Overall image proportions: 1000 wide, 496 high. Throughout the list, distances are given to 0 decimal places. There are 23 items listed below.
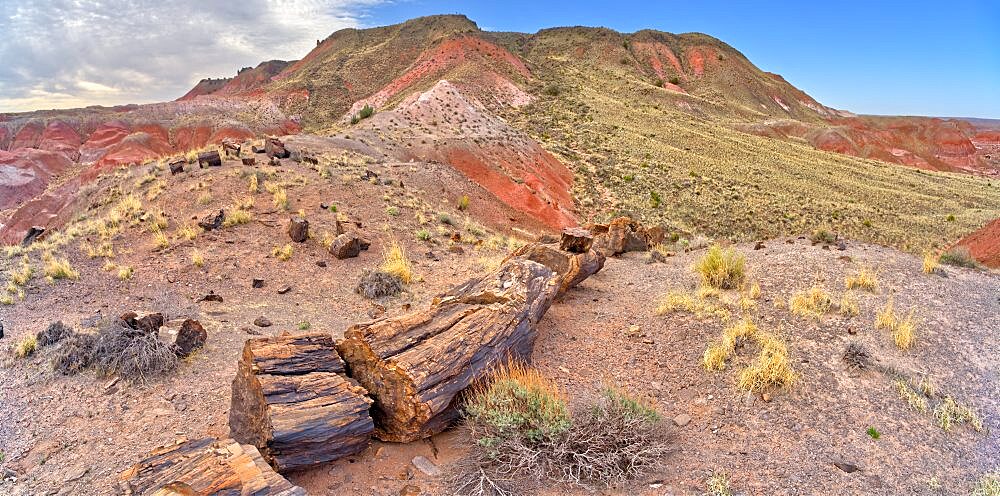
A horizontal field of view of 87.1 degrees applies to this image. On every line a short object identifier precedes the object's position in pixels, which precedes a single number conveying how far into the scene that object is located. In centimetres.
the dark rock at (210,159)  1588
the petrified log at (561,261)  934
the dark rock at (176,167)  1563
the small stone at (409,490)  464
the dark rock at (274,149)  1745
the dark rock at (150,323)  690
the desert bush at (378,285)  988
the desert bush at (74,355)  652
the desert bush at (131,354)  636
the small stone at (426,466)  491
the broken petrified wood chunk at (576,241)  1037
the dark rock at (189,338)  695
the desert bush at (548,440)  473
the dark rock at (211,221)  1205
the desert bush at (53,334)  707
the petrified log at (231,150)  1723
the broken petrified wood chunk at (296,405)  458
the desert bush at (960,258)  1063
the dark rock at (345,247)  1148
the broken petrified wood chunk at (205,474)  374
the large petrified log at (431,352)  518
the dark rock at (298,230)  1186
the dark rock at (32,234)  1397
